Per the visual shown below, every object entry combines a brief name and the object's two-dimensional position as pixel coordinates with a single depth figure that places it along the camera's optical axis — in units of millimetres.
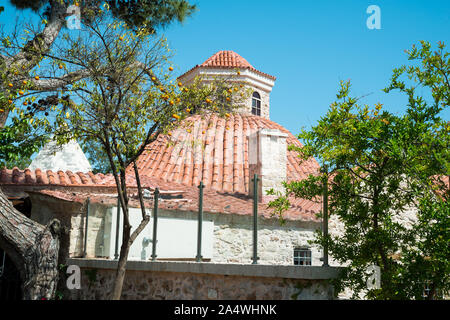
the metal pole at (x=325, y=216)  6383
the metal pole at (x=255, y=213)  6884
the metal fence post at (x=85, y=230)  11164
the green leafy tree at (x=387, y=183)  5305
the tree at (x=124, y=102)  8109
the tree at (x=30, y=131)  8734
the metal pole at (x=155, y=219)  8805
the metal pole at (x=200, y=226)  7711
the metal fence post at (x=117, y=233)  9895
